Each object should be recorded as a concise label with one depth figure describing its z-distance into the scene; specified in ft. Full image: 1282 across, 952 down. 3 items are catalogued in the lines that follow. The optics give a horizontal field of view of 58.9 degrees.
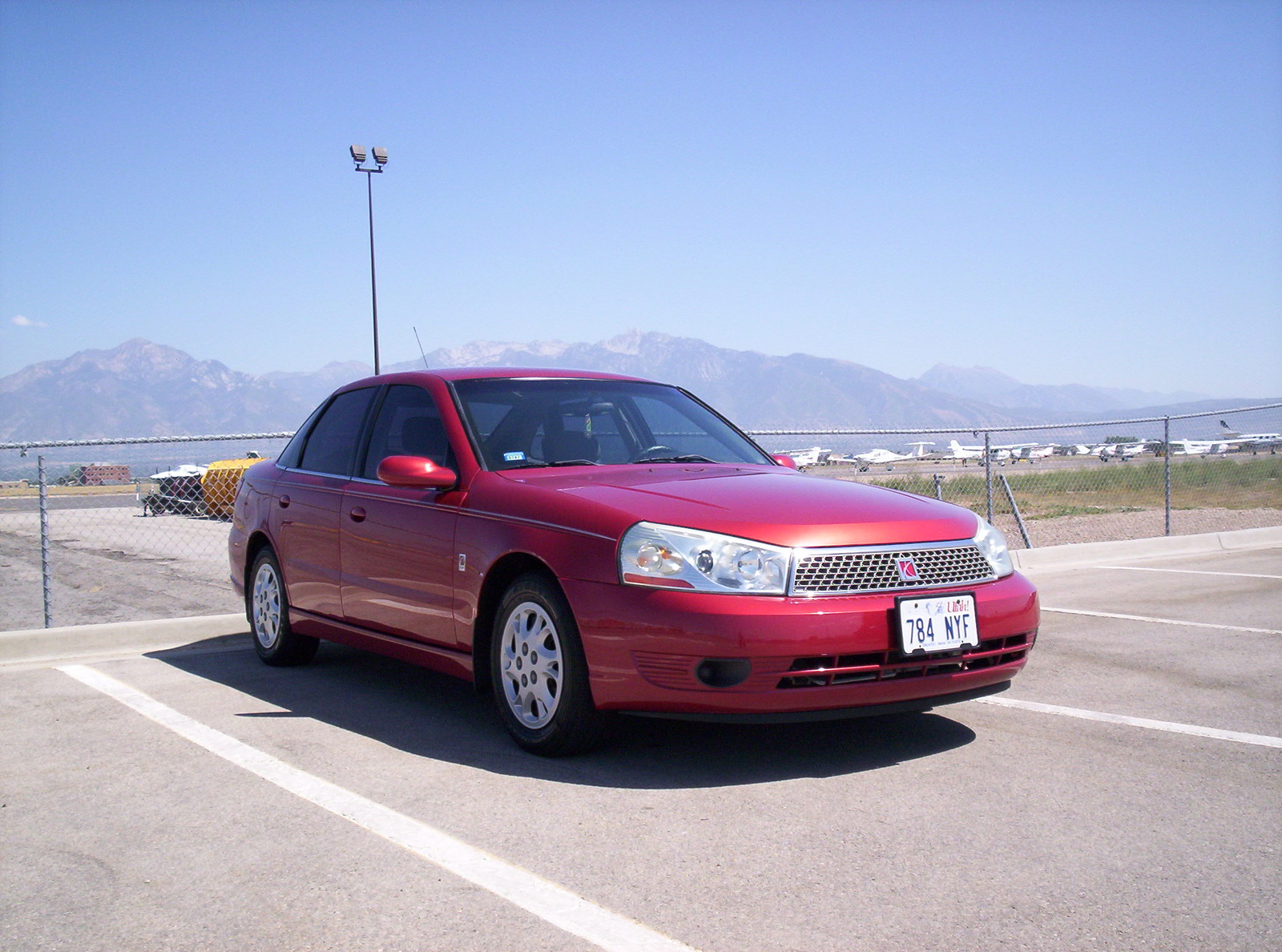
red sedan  12.98
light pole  70.92
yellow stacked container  65.51
